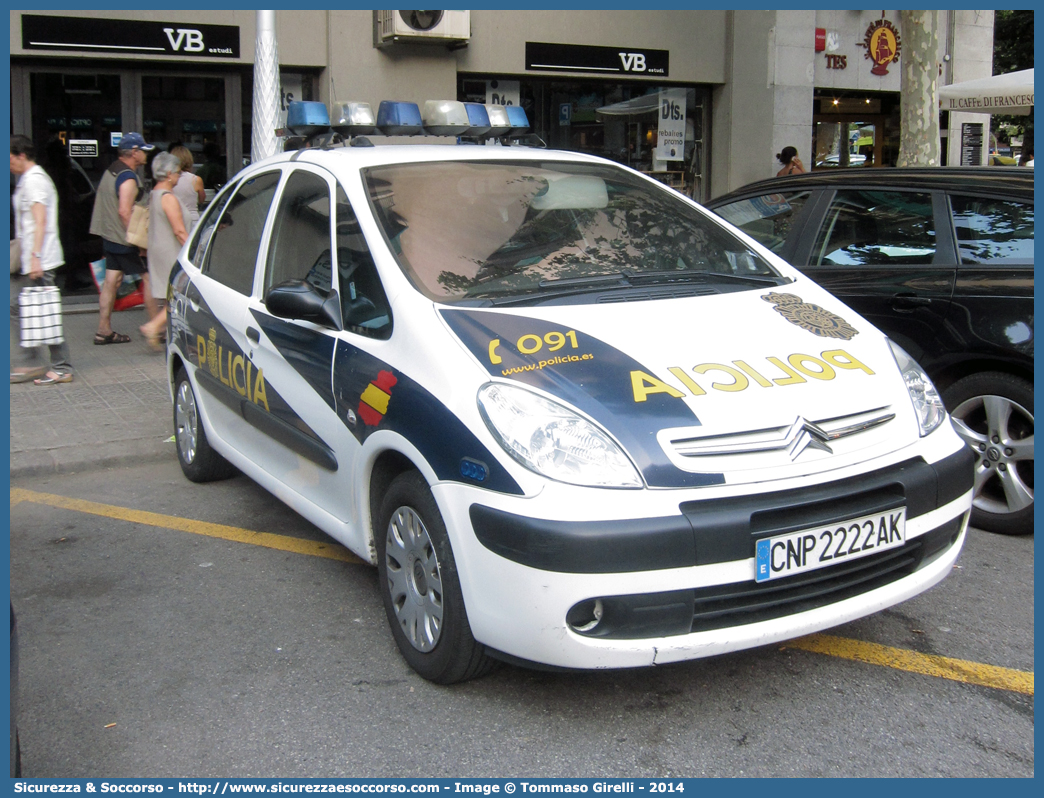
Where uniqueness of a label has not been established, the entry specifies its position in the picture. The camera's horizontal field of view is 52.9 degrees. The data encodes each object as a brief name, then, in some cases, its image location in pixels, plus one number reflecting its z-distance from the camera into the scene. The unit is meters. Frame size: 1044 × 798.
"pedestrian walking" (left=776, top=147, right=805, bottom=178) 13.31
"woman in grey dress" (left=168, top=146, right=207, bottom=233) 9.73
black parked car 4.50
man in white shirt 7.71
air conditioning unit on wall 11.88
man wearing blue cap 9.27
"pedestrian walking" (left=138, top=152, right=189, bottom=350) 8.44
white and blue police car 2.82
